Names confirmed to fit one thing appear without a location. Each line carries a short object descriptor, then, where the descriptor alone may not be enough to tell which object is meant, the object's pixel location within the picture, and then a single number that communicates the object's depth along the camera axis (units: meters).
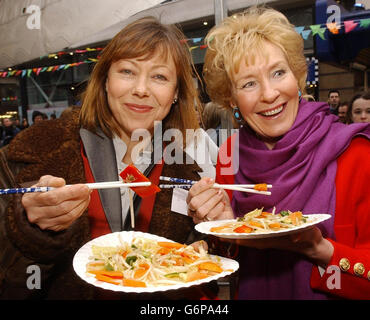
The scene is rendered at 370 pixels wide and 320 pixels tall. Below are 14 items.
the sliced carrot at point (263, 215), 1.35
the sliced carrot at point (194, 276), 1.08
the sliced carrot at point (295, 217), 1.18
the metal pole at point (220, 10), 2.06
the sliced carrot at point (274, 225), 1.19
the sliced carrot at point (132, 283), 1.04
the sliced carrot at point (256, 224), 1.24
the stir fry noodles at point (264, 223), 1.18
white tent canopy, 1.82
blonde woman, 1.35
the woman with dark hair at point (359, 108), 2.26
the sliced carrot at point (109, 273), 1.10
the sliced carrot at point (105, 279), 1.06
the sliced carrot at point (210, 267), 1.14
